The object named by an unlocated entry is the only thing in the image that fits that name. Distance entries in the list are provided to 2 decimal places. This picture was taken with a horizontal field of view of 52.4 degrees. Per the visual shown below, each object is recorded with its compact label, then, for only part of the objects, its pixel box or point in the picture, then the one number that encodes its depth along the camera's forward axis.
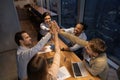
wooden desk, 1.64
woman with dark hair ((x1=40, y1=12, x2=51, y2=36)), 2.95
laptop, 1.68
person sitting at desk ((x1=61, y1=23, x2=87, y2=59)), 2.52
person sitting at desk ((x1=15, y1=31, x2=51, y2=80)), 1.83
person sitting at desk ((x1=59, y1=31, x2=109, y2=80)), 1.58
